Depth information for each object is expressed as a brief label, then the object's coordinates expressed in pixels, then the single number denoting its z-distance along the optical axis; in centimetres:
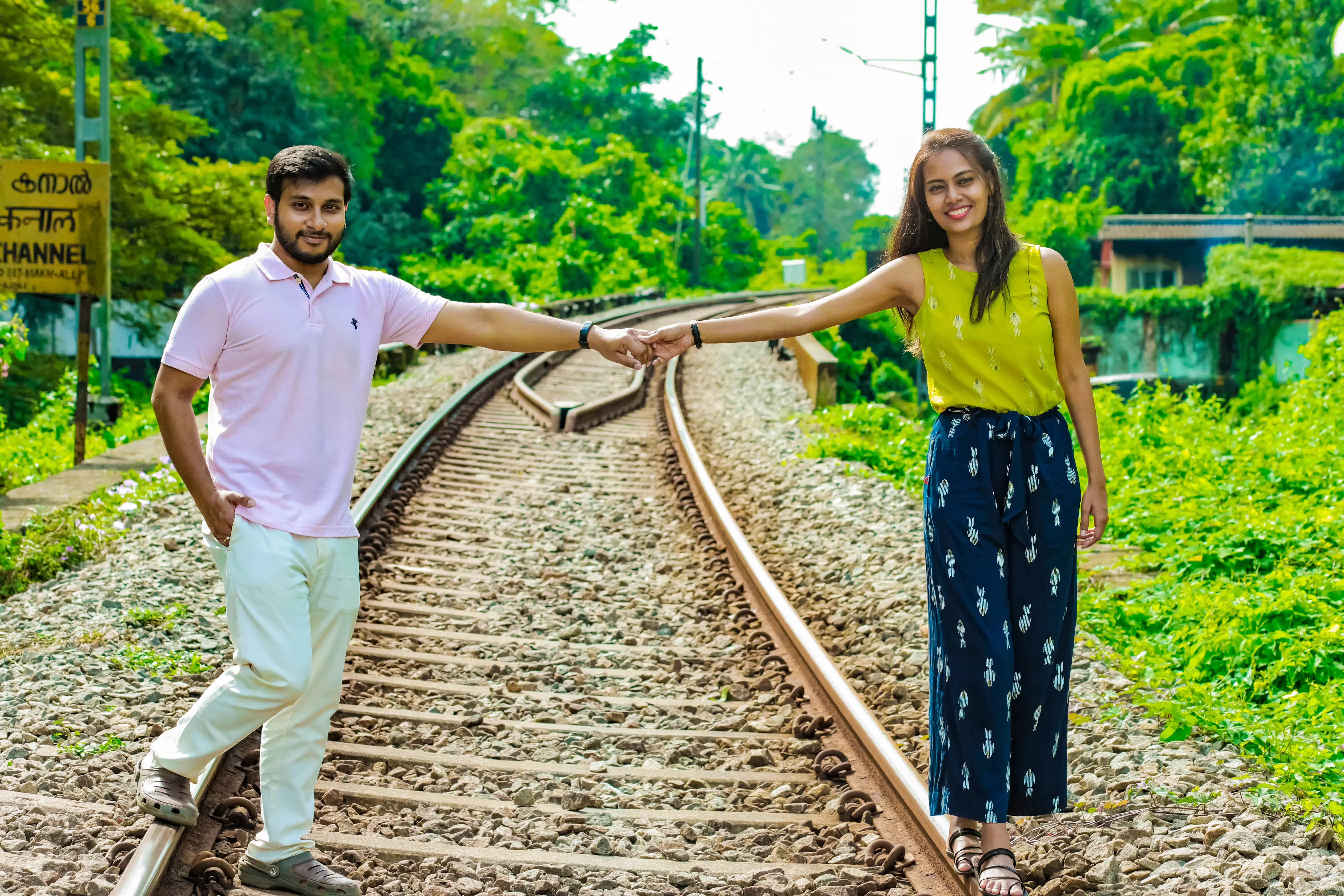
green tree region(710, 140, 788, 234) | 8831
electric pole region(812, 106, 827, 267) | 9662
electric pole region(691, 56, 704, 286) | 4441
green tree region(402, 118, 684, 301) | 3750
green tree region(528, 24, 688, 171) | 5222
